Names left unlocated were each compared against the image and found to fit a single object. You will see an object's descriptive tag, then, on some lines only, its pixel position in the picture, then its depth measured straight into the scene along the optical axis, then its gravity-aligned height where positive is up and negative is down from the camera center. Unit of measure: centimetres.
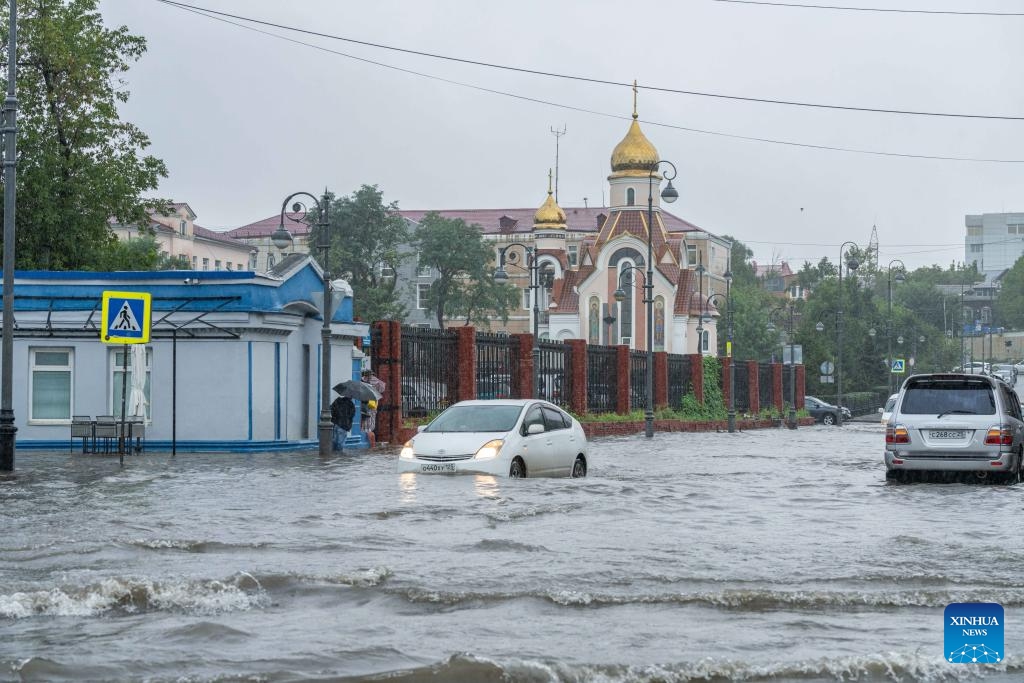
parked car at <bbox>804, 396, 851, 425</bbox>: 7712 -153
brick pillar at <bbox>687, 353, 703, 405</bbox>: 6000 +35
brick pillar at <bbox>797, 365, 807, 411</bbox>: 7744 +8
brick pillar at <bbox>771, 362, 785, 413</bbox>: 7462 -19
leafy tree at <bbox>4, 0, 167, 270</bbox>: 4825 +840
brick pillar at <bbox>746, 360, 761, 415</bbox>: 6844 -3
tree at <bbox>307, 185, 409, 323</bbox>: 9806 +1009
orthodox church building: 10044 +776
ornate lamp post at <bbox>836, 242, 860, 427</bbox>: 7181 +90
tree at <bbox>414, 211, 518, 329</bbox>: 10631 +834
